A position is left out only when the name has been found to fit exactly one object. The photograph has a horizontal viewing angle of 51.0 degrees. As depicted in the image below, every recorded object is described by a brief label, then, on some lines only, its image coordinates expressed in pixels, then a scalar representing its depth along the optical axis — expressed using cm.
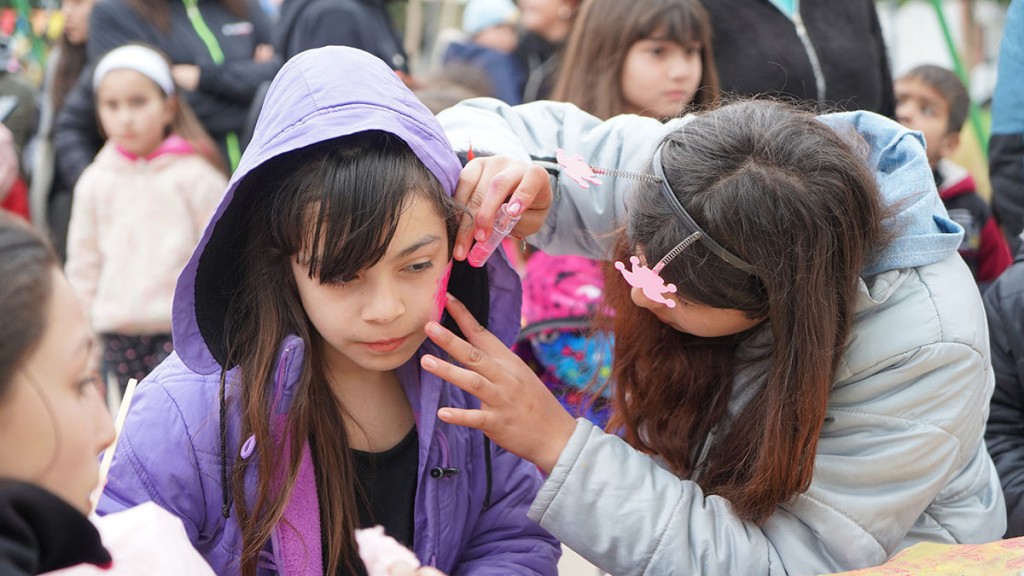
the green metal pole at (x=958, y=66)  505
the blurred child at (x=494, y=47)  490
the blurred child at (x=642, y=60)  297
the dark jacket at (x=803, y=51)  288
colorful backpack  247
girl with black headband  154
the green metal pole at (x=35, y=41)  641
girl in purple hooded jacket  149
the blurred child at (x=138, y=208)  350
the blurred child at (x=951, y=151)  335
